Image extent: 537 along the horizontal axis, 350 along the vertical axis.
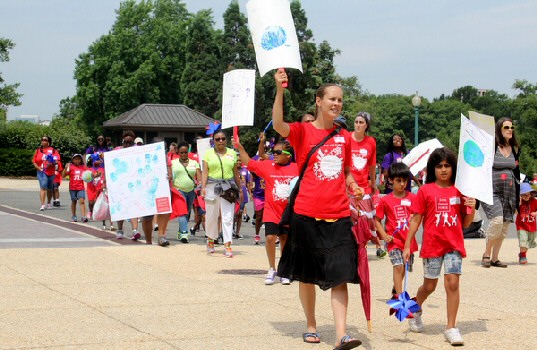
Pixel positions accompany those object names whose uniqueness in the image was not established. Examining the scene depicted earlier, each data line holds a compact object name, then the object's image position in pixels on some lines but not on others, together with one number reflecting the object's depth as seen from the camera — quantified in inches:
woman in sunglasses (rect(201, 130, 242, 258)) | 491.8
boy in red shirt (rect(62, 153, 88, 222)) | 739.1
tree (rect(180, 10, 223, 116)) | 2436.0
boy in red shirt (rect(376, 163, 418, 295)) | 312.2
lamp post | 1253.1
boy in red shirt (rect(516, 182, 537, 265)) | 478.0
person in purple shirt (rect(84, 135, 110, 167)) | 671.8
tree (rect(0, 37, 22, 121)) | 1827.0
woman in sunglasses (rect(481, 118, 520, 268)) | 449.7
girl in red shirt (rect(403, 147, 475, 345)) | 266.5
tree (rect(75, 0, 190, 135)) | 2827.3
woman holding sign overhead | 248.1
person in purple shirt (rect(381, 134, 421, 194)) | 506.9
